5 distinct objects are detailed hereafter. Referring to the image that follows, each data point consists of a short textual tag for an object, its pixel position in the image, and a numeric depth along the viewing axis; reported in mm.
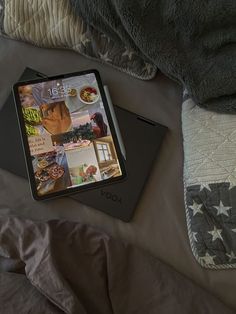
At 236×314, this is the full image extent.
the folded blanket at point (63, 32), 819
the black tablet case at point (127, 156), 726
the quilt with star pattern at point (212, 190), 688
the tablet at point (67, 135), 734
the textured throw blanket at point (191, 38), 738
